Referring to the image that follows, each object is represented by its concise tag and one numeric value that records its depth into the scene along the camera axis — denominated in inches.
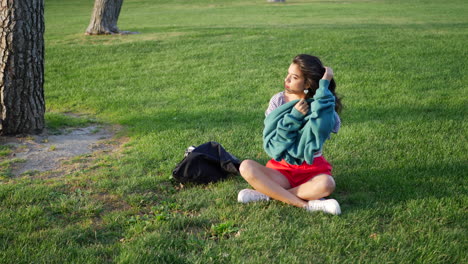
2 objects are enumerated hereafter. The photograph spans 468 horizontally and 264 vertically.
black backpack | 183.9
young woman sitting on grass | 155.5
